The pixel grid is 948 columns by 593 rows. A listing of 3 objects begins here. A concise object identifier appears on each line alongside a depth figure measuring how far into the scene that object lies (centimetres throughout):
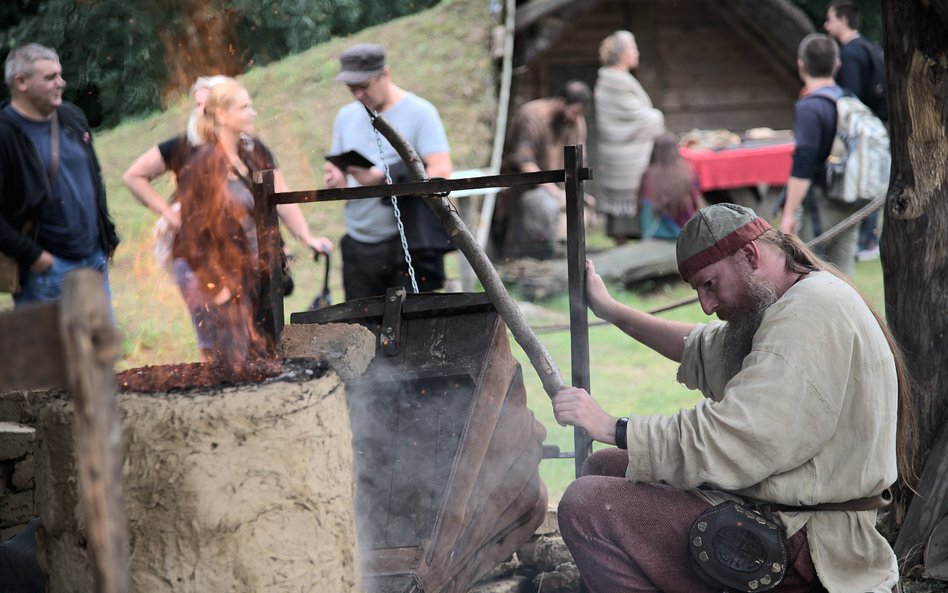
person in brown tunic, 972
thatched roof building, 1330
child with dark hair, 966
